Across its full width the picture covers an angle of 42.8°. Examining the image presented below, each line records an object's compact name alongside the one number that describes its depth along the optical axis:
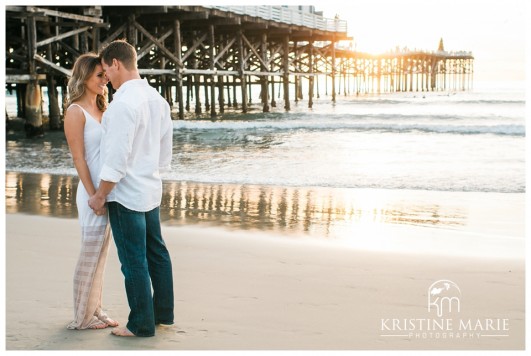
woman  2.88
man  2.68
